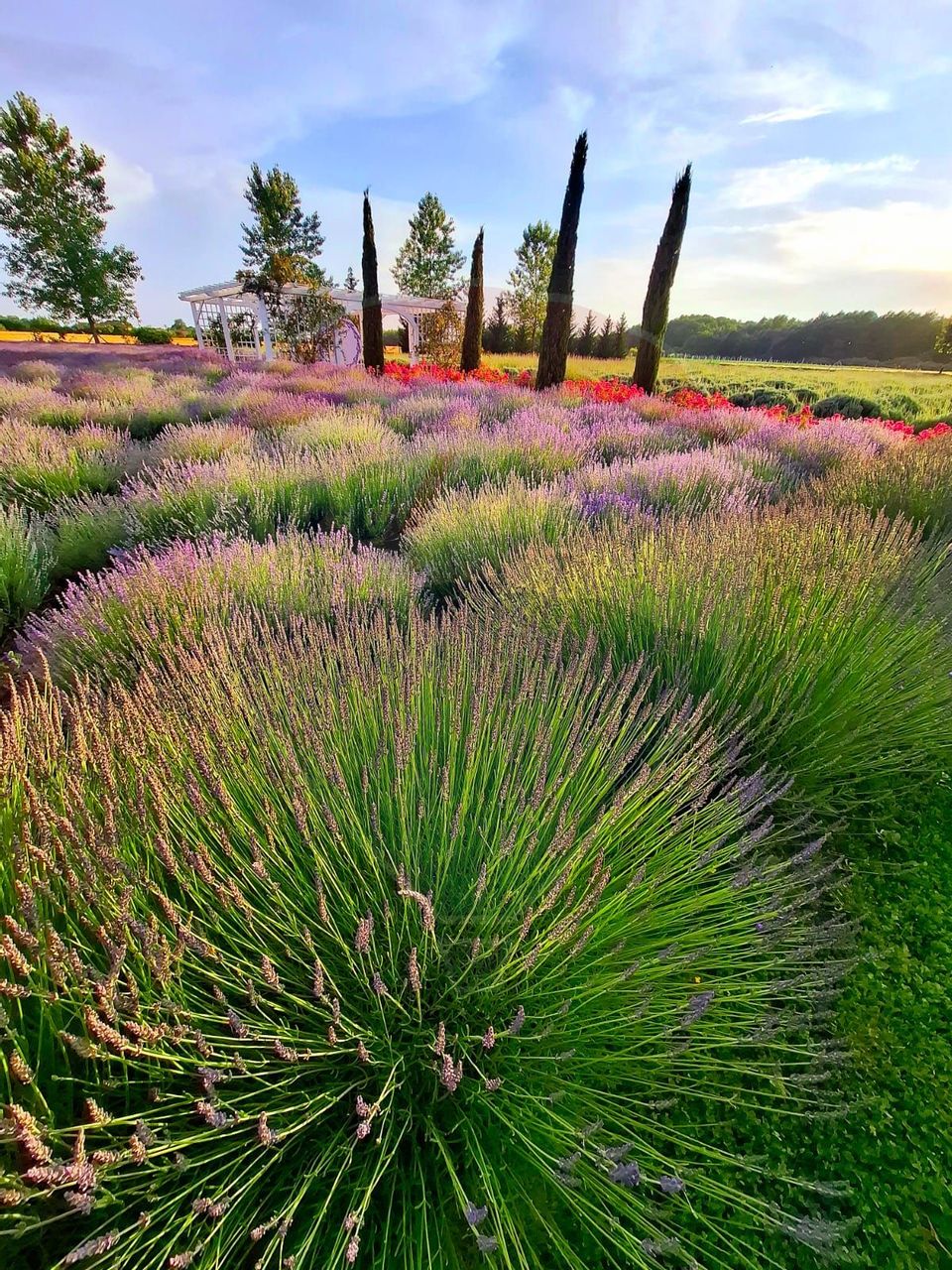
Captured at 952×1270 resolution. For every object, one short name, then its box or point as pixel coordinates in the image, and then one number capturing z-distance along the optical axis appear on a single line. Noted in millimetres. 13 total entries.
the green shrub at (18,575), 3473
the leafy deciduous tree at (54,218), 28359
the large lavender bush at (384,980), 925
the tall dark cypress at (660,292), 9727
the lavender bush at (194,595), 2445
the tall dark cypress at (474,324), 14924
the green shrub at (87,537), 4051
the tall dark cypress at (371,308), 13782
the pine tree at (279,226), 28062
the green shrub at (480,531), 3371
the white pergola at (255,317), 22609
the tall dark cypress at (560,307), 10133
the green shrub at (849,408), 13500
